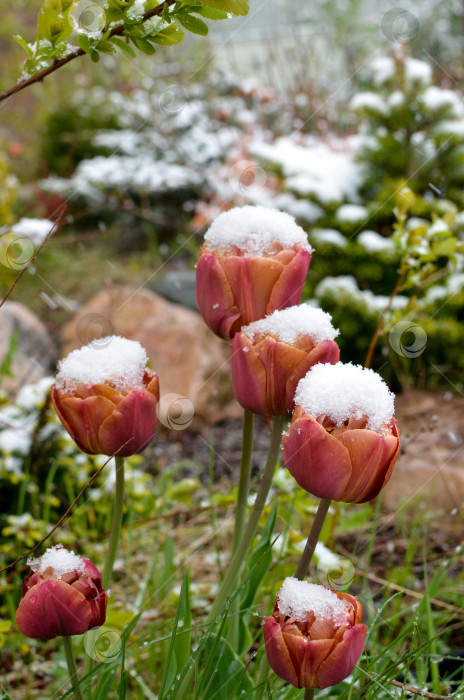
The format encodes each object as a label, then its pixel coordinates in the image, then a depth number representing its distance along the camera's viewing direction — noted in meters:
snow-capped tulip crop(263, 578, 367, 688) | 0.56
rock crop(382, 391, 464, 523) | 1.98
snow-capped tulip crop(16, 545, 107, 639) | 0.61
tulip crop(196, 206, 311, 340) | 0.67
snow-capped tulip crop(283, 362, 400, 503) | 0.55
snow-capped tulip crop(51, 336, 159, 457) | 0.63
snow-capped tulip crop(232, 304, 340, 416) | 0.61
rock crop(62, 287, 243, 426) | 2.96
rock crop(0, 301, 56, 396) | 2.78
